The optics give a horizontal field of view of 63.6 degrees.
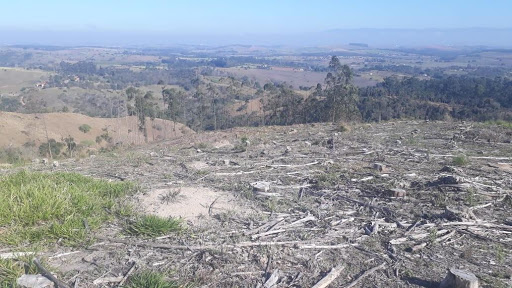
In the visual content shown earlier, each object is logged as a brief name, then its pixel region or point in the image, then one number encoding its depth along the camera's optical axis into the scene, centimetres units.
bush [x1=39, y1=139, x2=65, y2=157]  2596
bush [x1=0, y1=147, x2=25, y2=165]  1679
